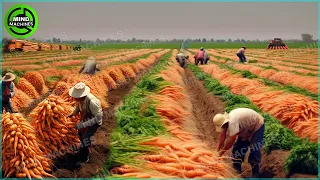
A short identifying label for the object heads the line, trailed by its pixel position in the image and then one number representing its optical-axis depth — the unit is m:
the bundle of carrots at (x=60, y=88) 10.13
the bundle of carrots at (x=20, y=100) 12.37
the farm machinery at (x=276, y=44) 69.56
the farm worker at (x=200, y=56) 29.03
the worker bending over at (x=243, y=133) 6.52
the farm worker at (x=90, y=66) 13.85
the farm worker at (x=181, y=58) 28.64
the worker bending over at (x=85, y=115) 6.63
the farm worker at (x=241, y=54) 30.02
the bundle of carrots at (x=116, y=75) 17.45
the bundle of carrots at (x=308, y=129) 8.39
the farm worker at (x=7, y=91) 9.17
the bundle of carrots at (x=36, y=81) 15.28
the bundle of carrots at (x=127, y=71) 20.29
